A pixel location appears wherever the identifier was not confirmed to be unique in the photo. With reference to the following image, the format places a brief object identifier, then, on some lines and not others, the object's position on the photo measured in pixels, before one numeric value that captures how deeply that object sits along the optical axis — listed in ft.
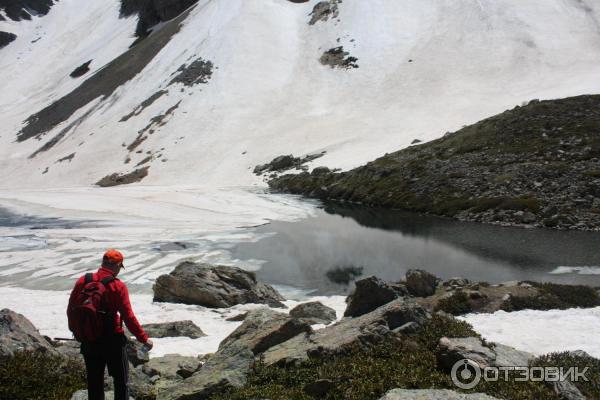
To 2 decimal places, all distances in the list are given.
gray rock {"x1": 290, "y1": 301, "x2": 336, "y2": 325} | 55.93
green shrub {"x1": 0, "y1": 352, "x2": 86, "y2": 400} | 29.60
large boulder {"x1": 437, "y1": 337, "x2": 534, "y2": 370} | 29.84
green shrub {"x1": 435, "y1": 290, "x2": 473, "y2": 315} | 58.13
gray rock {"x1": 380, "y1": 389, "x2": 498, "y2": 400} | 24.09
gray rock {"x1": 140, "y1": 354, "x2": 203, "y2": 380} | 36.24
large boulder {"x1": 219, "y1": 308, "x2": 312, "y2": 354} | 38.99
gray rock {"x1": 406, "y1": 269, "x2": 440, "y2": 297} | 65.76
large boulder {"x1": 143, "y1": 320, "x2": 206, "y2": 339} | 52.19
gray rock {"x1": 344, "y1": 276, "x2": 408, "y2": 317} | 54.54
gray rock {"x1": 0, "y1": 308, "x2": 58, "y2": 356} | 34.17
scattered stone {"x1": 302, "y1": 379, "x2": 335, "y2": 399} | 28.32
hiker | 24.41
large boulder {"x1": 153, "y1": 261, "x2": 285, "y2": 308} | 67.82
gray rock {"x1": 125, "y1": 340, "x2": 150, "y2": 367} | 37.86
